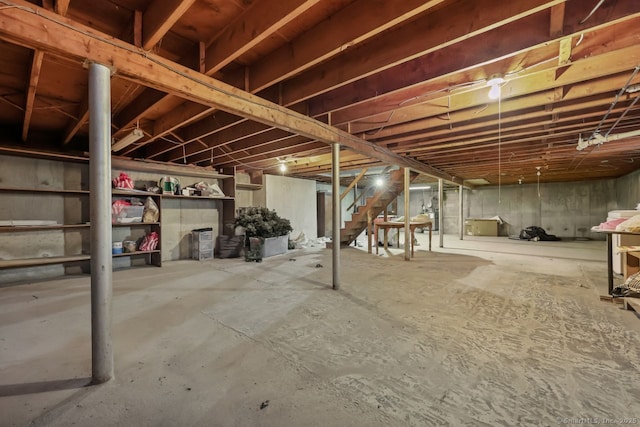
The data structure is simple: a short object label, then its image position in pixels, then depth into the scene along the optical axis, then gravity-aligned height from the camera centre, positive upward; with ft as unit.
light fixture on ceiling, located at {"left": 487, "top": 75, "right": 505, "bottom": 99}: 7.20 +3.55
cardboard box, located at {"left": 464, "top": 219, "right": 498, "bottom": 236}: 32.71 -2.17
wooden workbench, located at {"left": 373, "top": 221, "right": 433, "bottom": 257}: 18.70 -1.07
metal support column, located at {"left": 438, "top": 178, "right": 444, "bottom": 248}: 23.62 +0.43
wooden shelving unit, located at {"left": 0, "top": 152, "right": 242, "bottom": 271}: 12.67 -0.61
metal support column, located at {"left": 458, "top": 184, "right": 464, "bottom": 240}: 27.48 -1.03
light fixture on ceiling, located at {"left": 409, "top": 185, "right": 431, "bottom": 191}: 35.62 +3.11
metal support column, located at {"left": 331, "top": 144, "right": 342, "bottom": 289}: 11.15 +0.06
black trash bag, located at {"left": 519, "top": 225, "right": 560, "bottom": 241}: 27.84 -2.70
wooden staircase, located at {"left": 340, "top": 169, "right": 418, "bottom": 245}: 20.70 +0.57
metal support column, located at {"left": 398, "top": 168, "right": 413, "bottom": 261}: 17.31 -0.73
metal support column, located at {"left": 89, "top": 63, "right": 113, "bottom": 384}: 5.02 -0.24
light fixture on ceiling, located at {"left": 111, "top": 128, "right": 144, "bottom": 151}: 10.82 +3.16
